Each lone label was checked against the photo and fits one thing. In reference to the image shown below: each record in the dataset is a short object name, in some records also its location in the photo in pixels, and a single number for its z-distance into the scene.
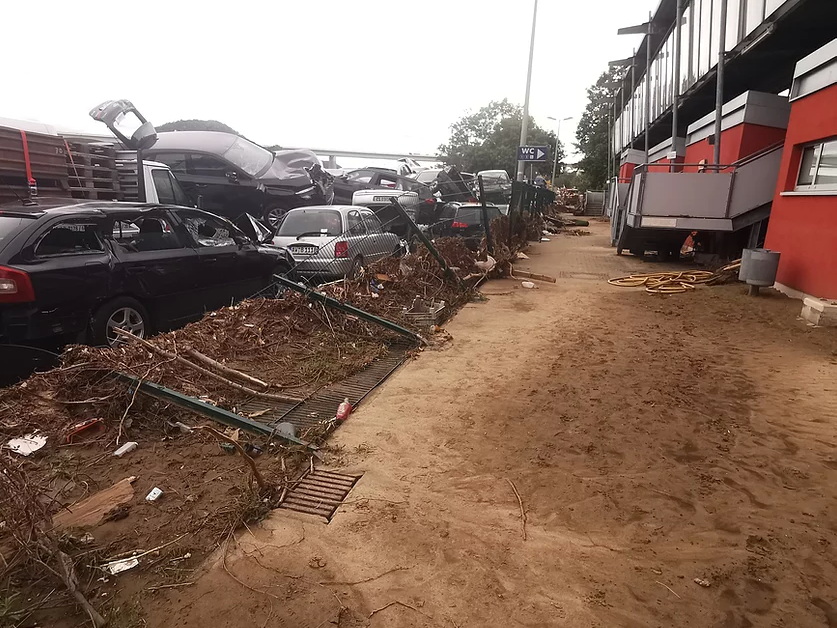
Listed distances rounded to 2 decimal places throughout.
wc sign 16.81
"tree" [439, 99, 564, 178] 45.88
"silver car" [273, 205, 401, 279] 8.25
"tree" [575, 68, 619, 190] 47.56
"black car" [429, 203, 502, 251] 12.77
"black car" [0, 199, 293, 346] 4.81
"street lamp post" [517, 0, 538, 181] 19.36
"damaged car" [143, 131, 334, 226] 12.27
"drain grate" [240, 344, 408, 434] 4.40
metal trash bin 8.58
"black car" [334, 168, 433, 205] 17.92
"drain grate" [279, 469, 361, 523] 3.19
